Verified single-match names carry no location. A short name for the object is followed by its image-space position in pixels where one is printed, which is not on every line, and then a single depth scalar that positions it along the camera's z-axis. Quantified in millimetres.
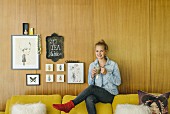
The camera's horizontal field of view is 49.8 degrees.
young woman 2539
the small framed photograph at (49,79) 2841
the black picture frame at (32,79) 2833
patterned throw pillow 2355
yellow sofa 2498
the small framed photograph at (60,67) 2833
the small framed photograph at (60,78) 2838
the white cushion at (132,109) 2272
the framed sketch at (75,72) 2825
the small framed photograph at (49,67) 2835
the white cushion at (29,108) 2323
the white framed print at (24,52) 2830
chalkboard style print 2843
